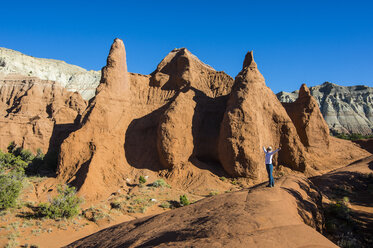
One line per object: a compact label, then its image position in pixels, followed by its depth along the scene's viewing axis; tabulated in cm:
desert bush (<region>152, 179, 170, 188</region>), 1516
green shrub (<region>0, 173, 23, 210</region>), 1165
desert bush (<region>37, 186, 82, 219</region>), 1145
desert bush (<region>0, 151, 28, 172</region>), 1526
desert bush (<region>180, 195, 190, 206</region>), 1256
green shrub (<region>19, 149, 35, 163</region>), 2259
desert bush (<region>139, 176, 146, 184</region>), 1564
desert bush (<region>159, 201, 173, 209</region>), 1270
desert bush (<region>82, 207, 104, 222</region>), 1165
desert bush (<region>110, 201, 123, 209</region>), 1292
